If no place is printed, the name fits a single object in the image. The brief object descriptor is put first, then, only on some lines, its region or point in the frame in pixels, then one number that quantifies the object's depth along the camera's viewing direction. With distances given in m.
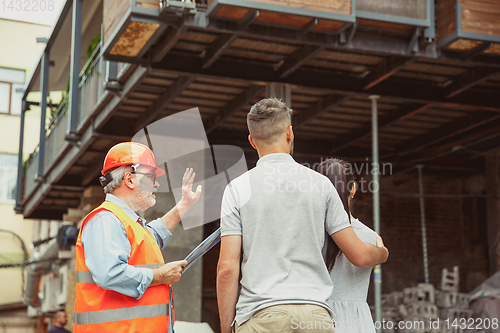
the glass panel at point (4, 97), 30.69
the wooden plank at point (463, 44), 7.65
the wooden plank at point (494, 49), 7.78
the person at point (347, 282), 3.06
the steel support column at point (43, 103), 16.09
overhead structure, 7.12
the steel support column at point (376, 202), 9.00
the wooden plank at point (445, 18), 7.61
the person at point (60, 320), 12.93
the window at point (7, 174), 30.34
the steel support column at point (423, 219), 14.49
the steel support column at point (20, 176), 20.05
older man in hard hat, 2.97
